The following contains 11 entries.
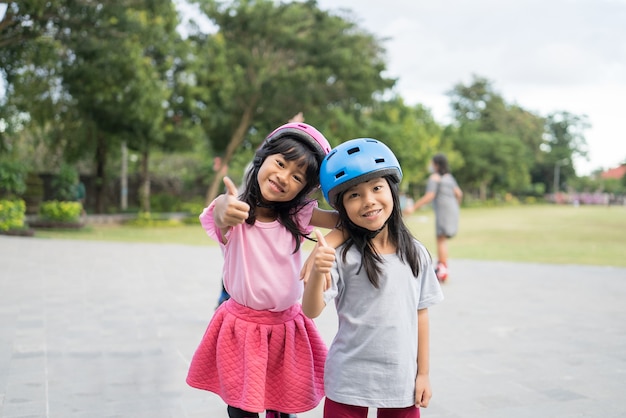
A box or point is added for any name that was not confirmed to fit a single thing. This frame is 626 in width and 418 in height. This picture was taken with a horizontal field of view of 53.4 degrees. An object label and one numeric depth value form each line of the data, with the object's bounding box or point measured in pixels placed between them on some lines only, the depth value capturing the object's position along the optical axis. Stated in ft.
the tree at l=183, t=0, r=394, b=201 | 69.97
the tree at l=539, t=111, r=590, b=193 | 240.53
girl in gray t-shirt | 6.64
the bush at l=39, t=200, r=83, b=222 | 53.78
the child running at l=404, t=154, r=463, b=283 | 25.53
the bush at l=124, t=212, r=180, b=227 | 66.28
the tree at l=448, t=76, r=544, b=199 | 174.19
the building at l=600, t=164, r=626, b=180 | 289.33
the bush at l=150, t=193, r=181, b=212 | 94.43
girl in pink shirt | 7.21
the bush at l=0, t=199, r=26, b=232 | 45.14
